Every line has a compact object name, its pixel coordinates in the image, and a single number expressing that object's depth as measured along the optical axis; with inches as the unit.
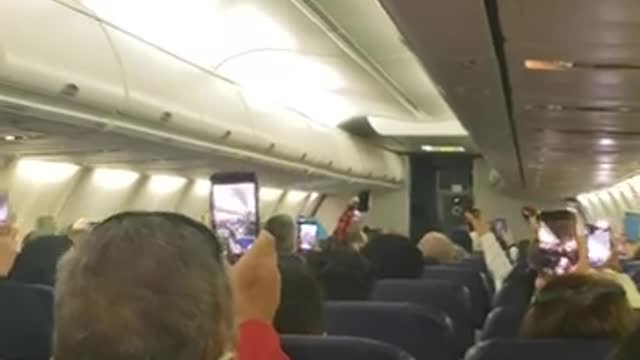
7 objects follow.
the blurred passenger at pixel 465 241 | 761.0
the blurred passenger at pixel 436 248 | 495.2
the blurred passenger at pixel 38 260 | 262.1
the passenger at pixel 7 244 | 241.6
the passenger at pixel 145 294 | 66.8
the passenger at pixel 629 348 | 72.2
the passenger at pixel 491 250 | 387.5
